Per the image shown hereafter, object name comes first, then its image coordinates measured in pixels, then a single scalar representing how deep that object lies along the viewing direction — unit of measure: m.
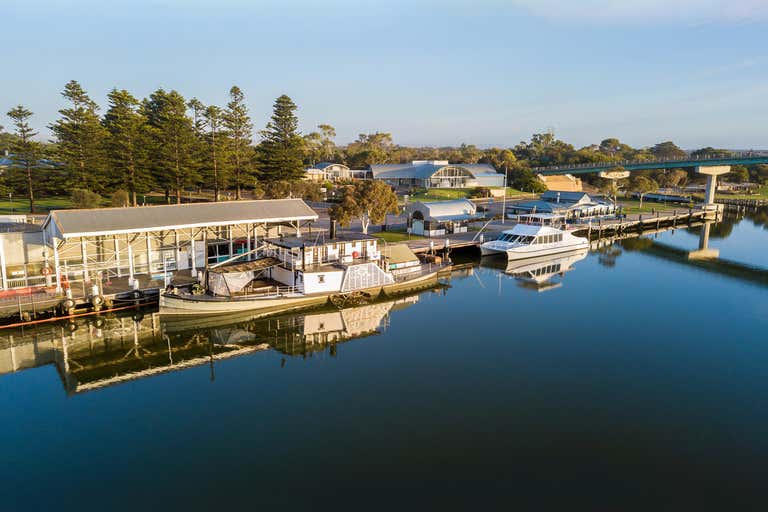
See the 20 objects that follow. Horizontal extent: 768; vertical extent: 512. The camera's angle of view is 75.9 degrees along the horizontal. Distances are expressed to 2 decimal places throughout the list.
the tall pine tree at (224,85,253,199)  66.75
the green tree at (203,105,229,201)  63.31
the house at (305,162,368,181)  103.24
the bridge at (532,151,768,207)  92.00
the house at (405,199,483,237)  56.59
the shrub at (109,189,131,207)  52.95
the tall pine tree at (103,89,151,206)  56.84
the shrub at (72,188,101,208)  50.66
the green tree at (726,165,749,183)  137.62
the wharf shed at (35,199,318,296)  33.47
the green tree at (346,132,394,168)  126.12
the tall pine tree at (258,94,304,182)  70.56
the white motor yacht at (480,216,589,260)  51.03
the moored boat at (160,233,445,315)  33.19
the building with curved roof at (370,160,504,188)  97.81
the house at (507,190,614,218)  71.69
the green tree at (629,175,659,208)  101.19
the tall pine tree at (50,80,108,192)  55.75
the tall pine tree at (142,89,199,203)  59.44
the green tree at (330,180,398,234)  48.97
